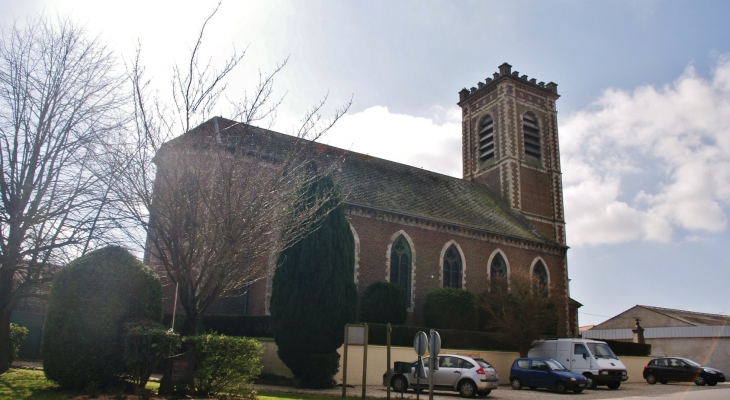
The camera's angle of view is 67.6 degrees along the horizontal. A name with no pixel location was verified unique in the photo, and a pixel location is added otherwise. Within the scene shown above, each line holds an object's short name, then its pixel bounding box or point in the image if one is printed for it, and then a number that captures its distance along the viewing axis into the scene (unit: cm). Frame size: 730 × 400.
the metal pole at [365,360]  1334
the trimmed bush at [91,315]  1009
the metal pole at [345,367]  1372
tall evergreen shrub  1641
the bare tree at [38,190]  1338
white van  2027
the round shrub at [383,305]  2223
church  2512
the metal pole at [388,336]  1352
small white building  3194
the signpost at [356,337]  1380
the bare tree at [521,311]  2222
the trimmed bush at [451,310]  2396
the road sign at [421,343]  1216
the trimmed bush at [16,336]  1844
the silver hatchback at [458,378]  1580
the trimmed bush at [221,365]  1102
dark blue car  1795
